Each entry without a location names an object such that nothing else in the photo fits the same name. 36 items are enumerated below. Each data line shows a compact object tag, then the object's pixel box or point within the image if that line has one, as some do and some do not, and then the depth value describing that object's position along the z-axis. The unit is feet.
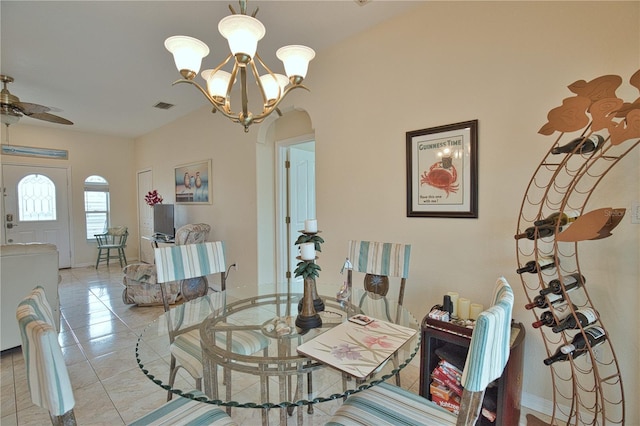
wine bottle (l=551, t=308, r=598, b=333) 4.57
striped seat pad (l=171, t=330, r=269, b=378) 4.51
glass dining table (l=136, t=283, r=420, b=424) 3.63
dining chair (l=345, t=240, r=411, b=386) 6.45
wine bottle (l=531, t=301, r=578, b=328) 4.72
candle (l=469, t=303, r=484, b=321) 5.94
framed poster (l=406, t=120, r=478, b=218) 6.57
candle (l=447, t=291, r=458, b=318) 6.08
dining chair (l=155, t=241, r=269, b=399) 4.61
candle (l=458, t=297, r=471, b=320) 5.95
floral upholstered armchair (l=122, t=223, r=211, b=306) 11.86
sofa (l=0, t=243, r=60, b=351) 7.98
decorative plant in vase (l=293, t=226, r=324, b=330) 4.56
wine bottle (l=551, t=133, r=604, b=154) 4.41
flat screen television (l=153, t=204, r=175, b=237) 16.34
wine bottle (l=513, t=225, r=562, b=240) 4.73
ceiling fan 9.71
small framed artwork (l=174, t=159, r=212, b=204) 14.83
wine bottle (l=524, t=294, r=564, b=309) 4.78
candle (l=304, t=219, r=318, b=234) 4.68
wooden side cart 4.98
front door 17.44
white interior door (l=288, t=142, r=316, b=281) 13.05
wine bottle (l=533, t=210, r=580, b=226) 4.68
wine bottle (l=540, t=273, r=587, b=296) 4.72
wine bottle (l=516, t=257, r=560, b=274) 4.87
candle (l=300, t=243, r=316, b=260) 4.54
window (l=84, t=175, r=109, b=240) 20.30
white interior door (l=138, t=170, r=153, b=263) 20.17
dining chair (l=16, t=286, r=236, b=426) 2.54
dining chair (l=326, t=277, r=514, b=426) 2.84
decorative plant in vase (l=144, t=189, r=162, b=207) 17.98
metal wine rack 4.14
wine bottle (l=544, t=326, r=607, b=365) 4.50
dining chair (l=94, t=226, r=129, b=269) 19.63
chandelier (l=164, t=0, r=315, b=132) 4.90
